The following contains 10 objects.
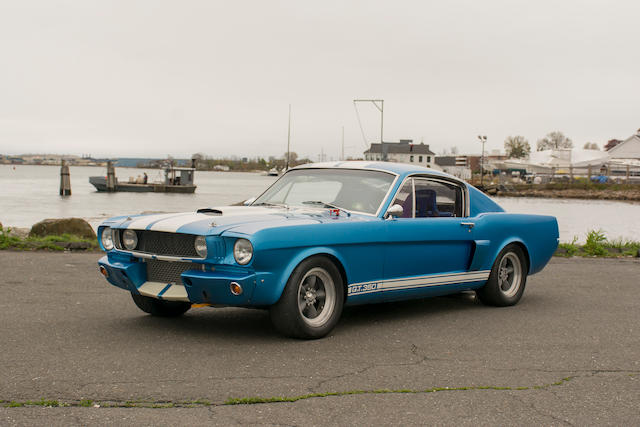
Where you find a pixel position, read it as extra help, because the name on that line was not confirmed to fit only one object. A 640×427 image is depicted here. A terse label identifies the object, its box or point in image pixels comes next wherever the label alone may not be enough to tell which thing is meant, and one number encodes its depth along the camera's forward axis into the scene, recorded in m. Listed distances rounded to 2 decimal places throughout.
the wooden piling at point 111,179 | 76.19
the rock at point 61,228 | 15.17
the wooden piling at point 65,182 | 66.93
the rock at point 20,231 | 17.62
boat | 76.19
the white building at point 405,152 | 122.06
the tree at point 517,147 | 177.88
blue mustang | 5.54
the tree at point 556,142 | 157.75
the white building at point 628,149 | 121.66
